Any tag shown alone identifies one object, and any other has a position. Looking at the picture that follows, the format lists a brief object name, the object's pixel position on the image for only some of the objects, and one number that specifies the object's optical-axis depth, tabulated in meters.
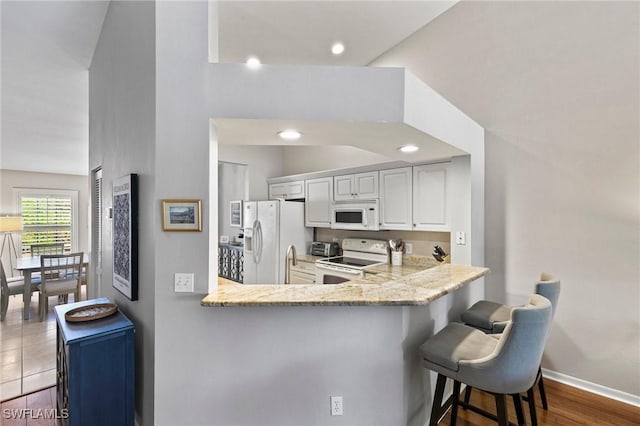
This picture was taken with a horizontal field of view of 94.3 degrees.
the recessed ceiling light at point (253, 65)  1.72
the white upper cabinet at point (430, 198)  3.08
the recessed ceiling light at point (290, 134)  1.97
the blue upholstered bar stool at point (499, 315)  1.94
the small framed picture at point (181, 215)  1.71
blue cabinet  1.70
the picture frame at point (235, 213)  5.13
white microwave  3.72
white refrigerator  4.44
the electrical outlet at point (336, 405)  1.75
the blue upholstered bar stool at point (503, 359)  1.44
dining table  4.22
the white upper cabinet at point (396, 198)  3.40
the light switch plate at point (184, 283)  1.72
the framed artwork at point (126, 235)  1.96
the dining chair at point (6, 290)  4.20
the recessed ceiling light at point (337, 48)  3.49
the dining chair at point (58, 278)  4.23
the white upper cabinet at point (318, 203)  4.34
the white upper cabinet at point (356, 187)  3.76
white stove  3.59
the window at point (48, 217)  6.66
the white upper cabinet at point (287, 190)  4.82
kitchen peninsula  1.73
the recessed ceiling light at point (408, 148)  2.41
